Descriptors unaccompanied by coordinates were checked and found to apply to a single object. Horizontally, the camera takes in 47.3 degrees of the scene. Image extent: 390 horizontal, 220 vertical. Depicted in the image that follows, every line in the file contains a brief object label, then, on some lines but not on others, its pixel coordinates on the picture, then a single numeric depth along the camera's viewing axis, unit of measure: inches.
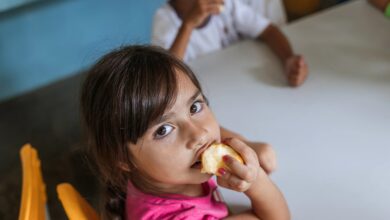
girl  24.1
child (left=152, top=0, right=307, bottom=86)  44.3
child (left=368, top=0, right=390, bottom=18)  44.8
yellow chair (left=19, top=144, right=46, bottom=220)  25.6
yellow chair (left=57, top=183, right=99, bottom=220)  26.1
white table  29.5
